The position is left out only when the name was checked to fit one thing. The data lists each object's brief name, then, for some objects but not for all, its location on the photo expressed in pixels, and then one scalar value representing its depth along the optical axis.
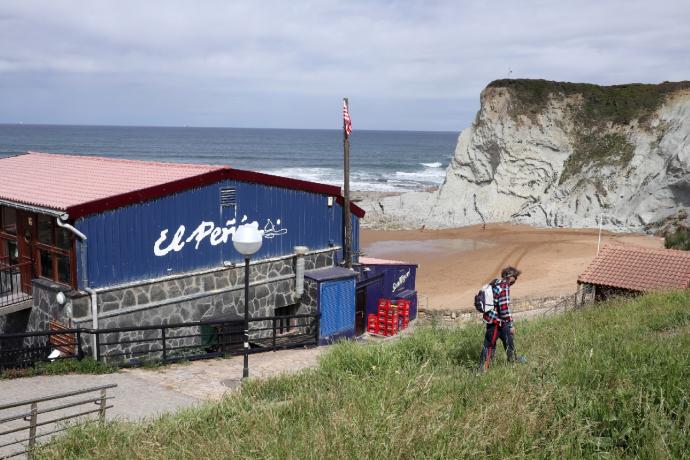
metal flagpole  19.22
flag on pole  19.95
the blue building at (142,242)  13.27
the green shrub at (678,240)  30.37
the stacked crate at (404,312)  20.16
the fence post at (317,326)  17.09
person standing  9.20
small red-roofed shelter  17.17
